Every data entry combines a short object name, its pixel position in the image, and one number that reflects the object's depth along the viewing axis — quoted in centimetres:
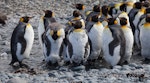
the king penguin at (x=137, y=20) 2097
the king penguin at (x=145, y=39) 1905
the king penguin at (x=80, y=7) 2316
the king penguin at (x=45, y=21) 2028
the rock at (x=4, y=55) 2025
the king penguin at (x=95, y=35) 1905
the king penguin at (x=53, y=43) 1842
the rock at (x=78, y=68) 1773
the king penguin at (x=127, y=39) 1852
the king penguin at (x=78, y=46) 1817
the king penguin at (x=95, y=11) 2117
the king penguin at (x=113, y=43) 1805
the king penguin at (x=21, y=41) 1906
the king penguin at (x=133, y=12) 2170
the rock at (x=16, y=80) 1477
